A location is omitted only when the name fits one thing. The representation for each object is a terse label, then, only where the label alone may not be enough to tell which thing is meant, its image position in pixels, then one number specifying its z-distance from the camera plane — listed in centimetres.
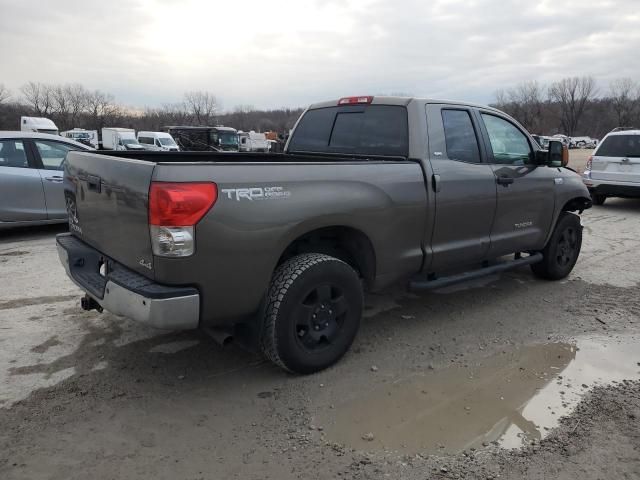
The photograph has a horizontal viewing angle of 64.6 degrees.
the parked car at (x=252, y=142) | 4685
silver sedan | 756
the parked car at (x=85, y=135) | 4581
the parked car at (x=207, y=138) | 3819
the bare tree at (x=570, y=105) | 10081
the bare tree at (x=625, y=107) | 9125
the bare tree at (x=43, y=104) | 8356
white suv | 1103
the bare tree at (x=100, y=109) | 8670
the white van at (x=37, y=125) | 3031
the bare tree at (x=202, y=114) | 10047
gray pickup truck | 291
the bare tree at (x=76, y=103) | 8638
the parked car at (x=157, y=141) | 3507
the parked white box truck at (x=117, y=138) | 3959
